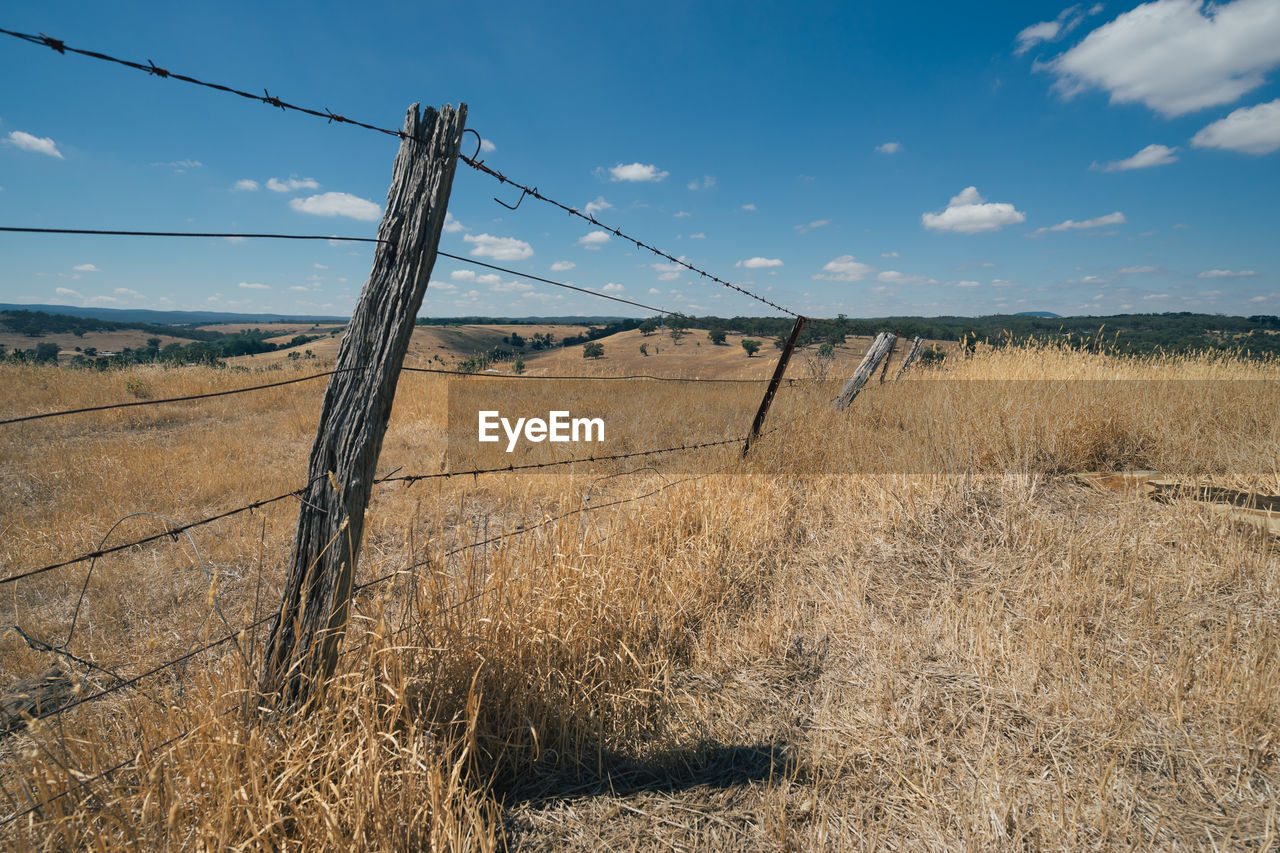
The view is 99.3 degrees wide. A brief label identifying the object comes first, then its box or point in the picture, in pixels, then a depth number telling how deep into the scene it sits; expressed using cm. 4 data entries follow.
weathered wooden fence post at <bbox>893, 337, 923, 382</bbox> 951
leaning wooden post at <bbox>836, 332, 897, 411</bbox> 696
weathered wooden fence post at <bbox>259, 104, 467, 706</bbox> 191
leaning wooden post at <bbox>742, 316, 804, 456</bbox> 524
